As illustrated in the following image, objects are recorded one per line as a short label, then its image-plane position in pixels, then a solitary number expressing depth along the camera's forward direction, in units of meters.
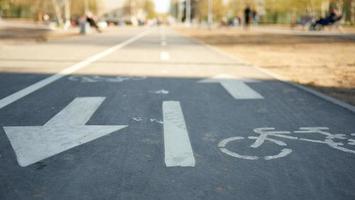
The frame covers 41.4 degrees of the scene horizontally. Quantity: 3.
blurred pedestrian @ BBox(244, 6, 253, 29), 41.84
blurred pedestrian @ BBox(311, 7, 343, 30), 35.34
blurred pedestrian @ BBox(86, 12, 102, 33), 39.96
